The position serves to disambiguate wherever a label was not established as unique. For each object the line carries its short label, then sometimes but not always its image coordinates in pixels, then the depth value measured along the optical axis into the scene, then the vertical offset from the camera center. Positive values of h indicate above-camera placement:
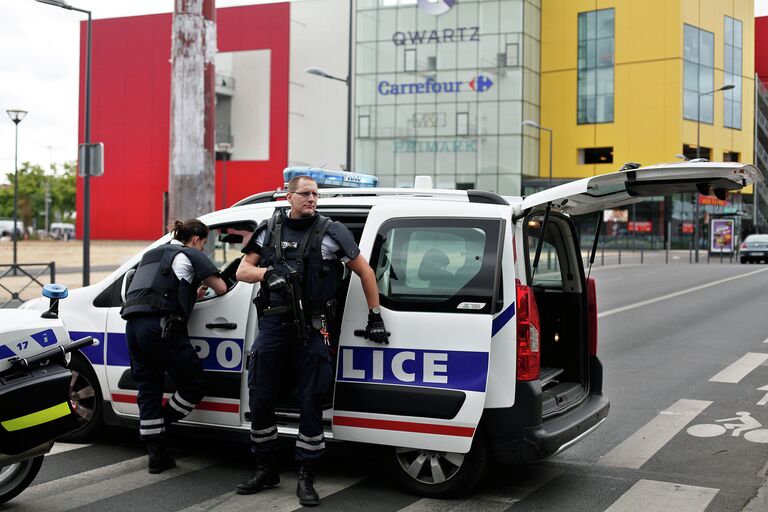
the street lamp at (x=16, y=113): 31.48 +4.13
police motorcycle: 4.47 -0.84
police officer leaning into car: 5.59 -0.66
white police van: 4.92 -0.61
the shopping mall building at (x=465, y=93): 58.50 +10.11
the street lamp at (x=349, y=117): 25.46 +3.38
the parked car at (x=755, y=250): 40.19 -0.47
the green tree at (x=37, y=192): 102.00 +4.31
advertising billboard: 44.28 +0.20
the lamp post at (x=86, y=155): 16.58 +1.39
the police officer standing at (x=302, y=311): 5.02 -0.46
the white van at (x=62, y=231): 85.59 -0.39
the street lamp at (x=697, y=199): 44.62 +2.57
